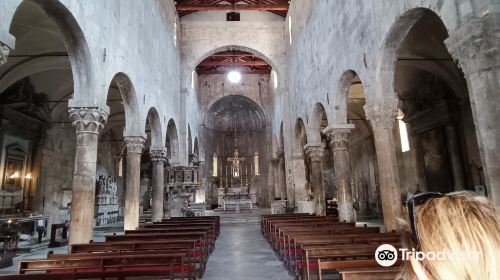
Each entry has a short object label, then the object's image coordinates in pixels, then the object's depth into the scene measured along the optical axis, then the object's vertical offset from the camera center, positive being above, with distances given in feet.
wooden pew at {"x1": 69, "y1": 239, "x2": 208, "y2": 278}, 18.30 -2.86
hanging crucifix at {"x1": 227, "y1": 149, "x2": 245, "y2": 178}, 91.14 +9.51
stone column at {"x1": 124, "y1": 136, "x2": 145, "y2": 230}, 37.83 +2.42
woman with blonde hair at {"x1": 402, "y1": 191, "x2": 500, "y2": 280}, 2.59 -0.45
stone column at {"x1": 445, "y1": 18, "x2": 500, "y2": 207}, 14.43 +4.97
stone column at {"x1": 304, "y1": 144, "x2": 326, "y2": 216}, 50.24 +2.69
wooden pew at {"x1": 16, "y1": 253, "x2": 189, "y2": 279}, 13.16 -2.83
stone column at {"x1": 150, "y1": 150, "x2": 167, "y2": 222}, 49.80 +2.72
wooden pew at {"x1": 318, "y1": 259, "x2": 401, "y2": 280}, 9.78 -2.73
